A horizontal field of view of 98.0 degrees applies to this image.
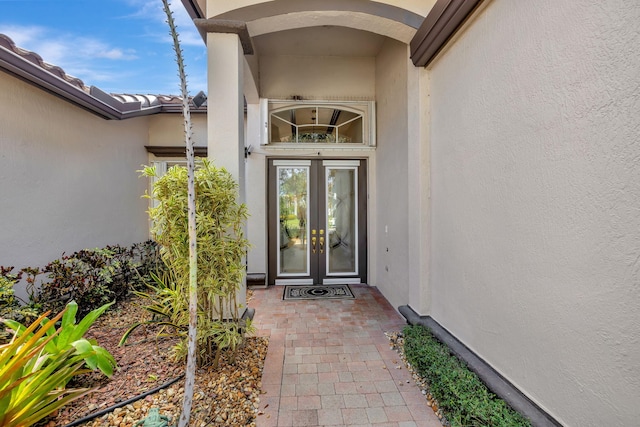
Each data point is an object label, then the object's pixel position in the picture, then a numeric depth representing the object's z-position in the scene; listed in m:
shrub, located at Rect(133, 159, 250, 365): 2.83
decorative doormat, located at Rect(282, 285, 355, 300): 5.85
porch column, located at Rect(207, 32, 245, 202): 3.57
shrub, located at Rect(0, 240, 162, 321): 3.39
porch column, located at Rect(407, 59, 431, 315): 3.78
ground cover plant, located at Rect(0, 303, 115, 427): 1.78
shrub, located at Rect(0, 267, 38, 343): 2.94
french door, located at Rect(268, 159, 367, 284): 6.66
